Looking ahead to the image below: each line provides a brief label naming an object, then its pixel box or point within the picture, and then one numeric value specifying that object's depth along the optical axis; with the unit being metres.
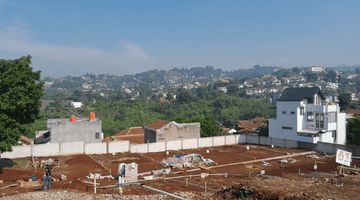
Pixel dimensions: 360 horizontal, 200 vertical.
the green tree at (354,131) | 45.78
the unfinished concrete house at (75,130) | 35.16
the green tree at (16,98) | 21.94
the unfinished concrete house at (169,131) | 40.59
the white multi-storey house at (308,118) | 40.78
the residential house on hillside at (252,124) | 75.54
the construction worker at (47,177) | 15.80
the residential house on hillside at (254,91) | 171.40
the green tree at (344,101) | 97.15
